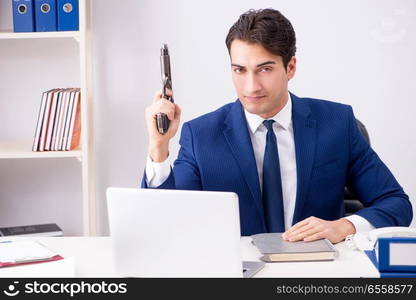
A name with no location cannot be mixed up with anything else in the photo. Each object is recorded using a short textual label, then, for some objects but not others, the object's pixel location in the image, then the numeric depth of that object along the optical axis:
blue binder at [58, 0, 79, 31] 3.40
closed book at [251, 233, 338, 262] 2.00
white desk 1.91
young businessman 2.46
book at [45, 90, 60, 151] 3.46
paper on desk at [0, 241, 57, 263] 1.99
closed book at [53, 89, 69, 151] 3.46
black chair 2.73
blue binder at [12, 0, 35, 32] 3.41
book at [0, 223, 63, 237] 3.35
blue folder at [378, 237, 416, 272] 1.80
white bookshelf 3.38
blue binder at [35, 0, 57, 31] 3.40
